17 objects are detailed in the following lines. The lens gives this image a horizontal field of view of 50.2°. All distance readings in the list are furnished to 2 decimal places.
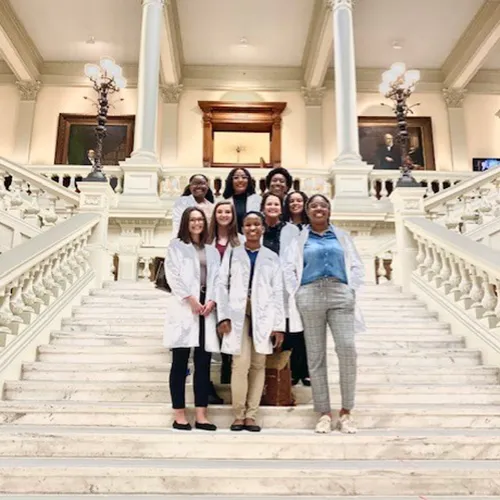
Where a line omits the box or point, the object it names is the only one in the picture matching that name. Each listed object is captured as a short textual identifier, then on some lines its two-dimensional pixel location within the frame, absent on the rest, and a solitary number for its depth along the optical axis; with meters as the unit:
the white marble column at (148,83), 9.86
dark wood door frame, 14.24
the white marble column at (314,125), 14.05
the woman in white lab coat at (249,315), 3.20
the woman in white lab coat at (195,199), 4.21
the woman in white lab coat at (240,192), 4.05
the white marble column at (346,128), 9.56
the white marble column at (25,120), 13.82
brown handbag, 3.46
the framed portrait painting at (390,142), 13.95
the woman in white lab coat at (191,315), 3.20
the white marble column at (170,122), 14.08
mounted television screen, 13.69
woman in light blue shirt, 3.22
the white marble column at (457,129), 14.04
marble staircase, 2.54
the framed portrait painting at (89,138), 14.01
